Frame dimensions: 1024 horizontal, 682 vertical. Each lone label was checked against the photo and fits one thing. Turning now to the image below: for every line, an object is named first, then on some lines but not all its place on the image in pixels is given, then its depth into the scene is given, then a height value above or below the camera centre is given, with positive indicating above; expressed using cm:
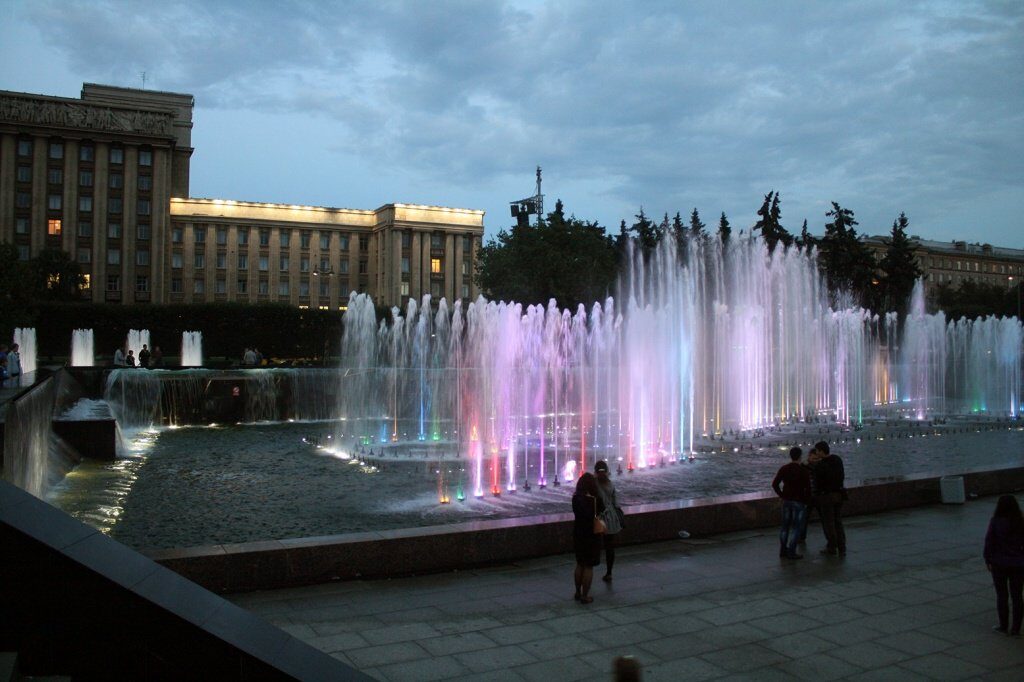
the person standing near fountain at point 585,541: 725 -139
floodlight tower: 5750 +1339
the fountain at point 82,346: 4291 +239
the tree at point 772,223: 5834 +1219
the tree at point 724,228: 6637 +1366
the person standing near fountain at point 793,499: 899 -125
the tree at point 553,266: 5025 +782
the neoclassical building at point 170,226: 7394 +1747
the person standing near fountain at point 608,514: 802 -128
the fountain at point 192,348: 4581 +237
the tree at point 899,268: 6047 +914
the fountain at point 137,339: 4488 +282
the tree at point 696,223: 6675 +1415
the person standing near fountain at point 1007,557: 642 -136
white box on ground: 1230 -159
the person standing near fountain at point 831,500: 923 -129
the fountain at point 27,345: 3920 +227
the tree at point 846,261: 5941 +947
